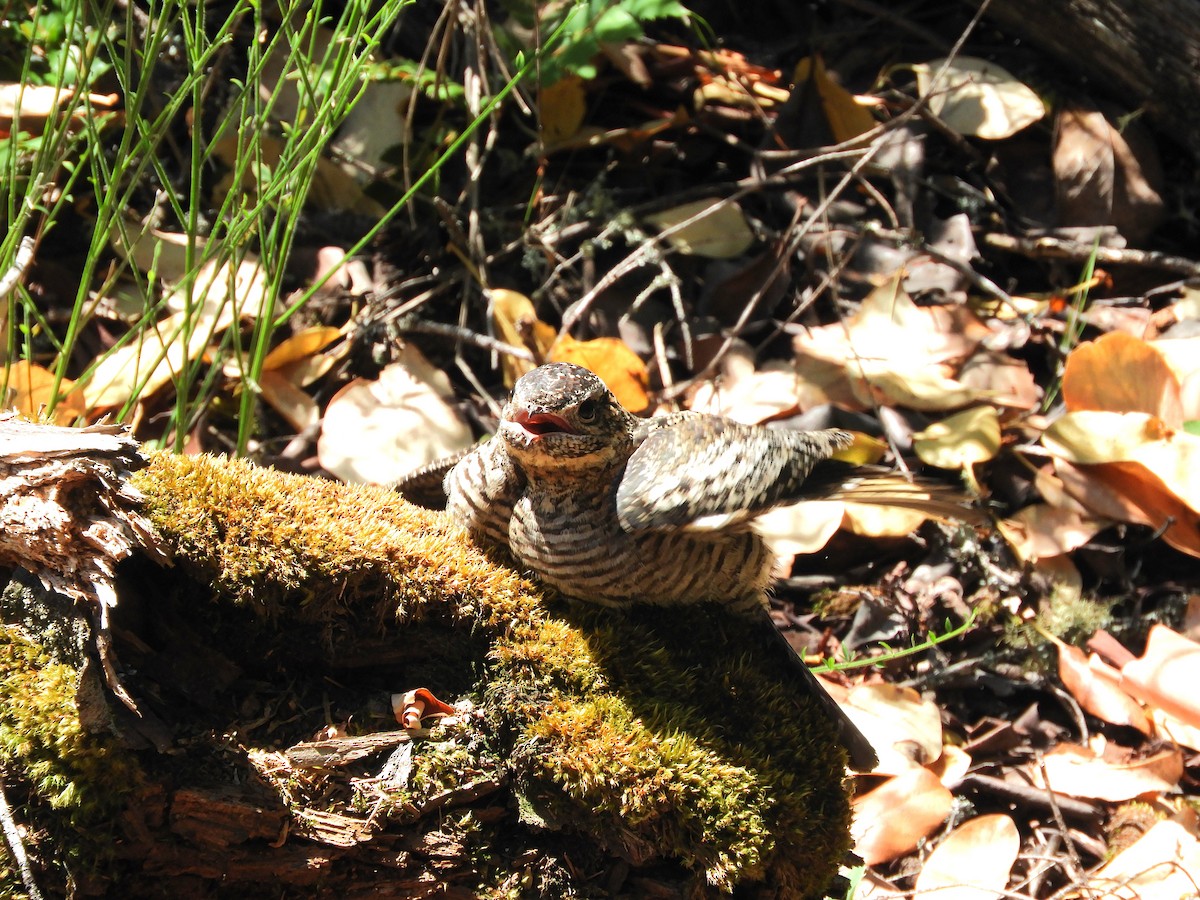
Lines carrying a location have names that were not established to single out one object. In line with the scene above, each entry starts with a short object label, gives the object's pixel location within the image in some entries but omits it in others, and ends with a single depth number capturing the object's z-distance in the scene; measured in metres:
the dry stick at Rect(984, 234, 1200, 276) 3.84
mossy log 1.85
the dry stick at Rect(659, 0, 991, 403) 3.46
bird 2.20
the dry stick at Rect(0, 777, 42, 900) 1.73
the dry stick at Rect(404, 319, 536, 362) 3.42
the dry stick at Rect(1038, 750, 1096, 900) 2.60
